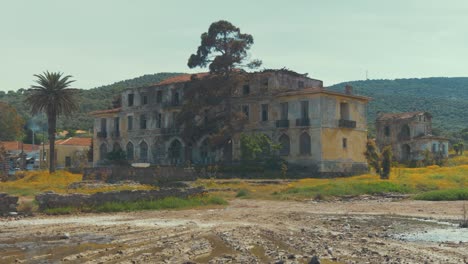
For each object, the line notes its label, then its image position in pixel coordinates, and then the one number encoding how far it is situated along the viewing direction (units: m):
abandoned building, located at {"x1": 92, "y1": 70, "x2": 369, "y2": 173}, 56.81
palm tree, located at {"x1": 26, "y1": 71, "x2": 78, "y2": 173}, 60.44
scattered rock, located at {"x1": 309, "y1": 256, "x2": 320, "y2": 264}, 11.41
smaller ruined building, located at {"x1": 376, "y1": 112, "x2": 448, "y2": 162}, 84.44
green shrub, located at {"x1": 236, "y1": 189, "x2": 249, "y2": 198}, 36.37
